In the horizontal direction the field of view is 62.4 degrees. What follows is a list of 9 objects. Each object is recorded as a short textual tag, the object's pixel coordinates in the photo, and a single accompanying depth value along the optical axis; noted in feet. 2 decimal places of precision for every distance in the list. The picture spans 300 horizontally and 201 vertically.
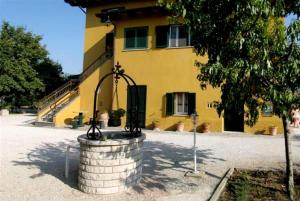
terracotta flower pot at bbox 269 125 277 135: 41.62
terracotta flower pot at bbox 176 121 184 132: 45.39
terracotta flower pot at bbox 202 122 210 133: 44.21
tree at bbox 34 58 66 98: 84.20
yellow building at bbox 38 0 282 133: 45.31
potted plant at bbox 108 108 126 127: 48.33
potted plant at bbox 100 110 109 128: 47.97
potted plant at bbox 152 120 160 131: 46.68
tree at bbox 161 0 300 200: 14.41
